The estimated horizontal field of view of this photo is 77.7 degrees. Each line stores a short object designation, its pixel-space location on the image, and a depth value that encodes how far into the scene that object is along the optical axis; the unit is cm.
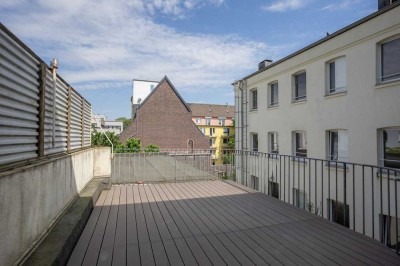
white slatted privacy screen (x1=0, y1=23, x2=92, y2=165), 223
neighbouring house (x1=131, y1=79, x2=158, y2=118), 4347
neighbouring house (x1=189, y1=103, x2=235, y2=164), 5622
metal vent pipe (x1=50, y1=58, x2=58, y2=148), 367
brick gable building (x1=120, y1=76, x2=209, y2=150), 3362
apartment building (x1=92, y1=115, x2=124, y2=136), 6541
